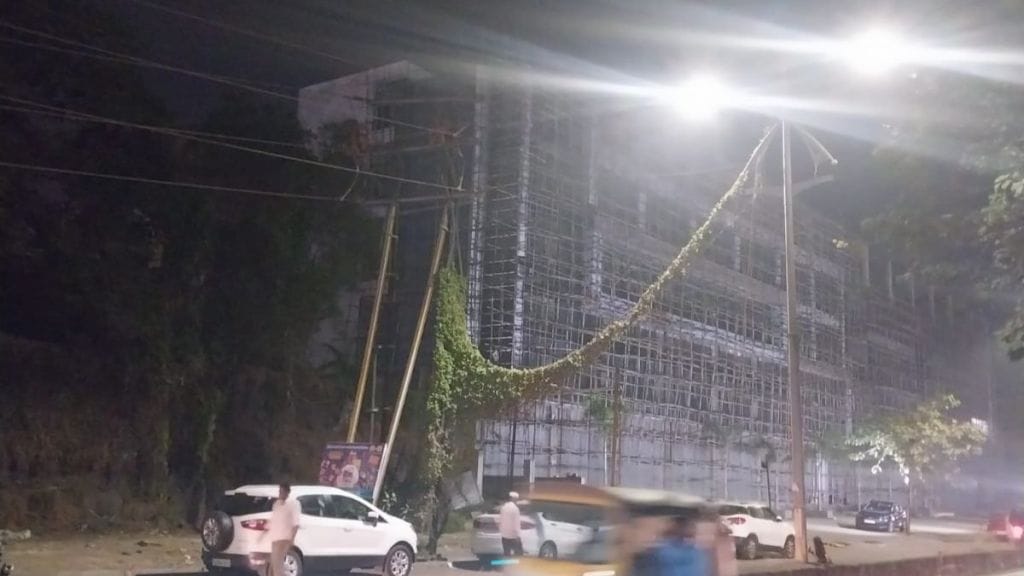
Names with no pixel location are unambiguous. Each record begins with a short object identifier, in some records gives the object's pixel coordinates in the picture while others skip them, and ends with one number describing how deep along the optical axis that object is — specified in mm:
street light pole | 16109
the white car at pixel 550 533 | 7946
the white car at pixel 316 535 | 14438
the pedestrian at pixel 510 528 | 9383
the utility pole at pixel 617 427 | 26095
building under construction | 27844
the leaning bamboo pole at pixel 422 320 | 21953
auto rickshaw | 7719
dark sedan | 35656
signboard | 18936
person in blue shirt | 7844
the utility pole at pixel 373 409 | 23703
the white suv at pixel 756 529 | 21891
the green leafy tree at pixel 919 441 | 40531
